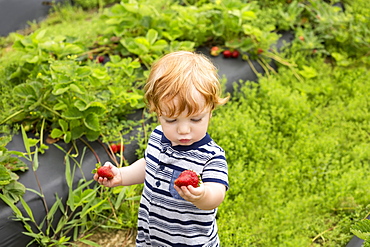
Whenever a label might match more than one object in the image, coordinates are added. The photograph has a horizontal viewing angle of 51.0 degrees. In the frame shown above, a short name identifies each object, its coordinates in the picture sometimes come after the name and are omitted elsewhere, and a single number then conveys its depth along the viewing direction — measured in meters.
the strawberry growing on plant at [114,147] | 2.59
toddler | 1.37
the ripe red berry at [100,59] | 3.26
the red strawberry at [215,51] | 3.54
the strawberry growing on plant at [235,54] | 3.58
